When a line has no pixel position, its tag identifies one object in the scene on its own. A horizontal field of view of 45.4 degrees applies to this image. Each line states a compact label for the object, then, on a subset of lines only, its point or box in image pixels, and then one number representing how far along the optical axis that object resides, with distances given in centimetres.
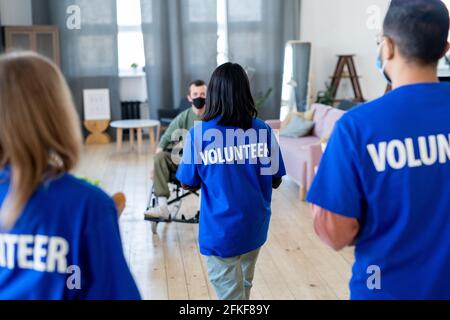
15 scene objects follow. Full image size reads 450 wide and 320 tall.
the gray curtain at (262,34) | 820
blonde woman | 104
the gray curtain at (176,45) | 806
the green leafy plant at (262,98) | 822
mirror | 778
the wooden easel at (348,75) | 777
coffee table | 732
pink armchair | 513
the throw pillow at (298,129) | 632
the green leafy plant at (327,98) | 771
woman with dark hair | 225
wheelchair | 418
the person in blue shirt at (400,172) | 121
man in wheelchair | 402
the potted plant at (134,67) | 828
